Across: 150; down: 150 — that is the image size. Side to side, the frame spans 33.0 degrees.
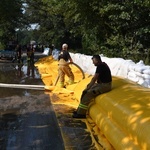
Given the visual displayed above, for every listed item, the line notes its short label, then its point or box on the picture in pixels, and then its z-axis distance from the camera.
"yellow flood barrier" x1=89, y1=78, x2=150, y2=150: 3.86
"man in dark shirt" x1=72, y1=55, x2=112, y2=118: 6.13
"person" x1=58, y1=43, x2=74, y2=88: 9.41
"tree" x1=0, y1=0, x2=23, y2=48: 24.73
